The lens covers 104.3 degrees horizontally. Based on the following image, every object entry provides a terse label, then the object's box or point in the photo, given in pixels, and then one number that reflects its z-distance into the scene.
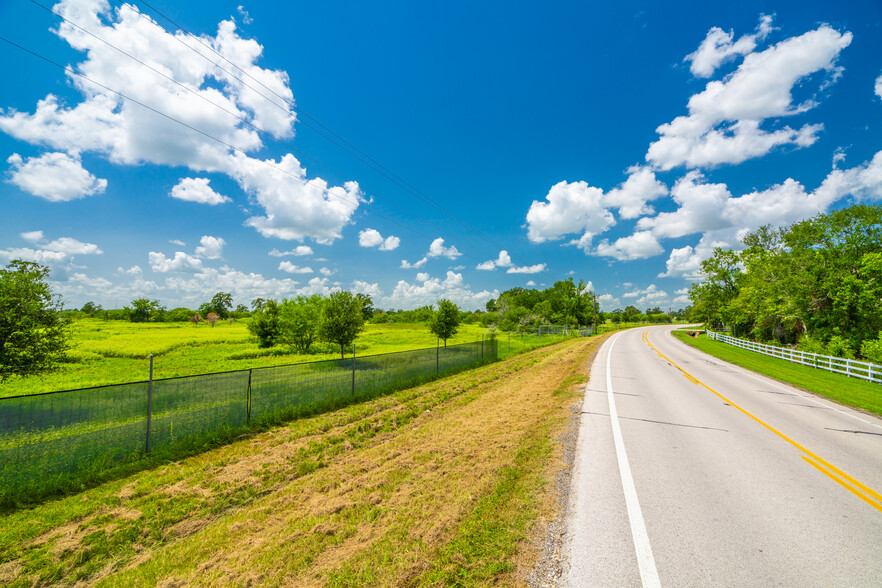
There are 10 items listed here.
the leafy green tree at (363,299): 27.09
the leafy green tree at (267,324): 37.91
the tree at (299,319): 32.38
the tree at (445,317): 32.44
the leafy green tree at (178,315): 100.56
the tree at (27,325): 10.46
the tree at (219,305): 123.91
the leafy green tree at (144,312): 93.44
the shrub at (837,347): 23.98
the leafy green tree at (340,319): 25.77
